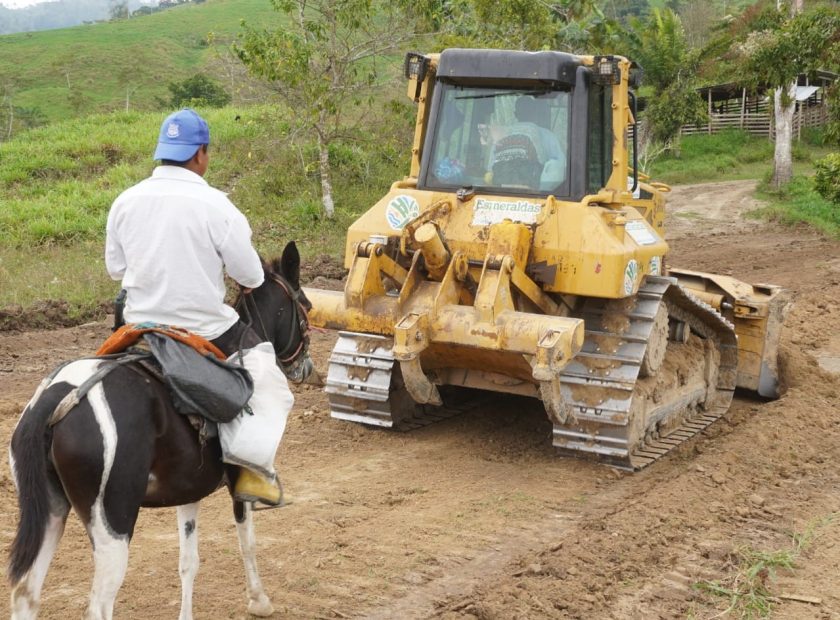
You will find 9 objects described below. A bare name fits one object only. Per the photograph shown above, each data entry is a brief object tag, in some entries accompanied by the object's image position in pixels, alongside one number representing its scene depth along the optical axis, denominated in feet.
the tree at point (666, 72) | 101.30
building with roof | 121.90
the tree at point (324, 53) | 50.39
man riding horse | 14.37
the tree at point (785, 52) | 61.41
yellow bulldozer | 22.50
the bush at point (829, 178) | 62.23
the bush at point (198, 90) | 123.75
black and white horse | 13.01
